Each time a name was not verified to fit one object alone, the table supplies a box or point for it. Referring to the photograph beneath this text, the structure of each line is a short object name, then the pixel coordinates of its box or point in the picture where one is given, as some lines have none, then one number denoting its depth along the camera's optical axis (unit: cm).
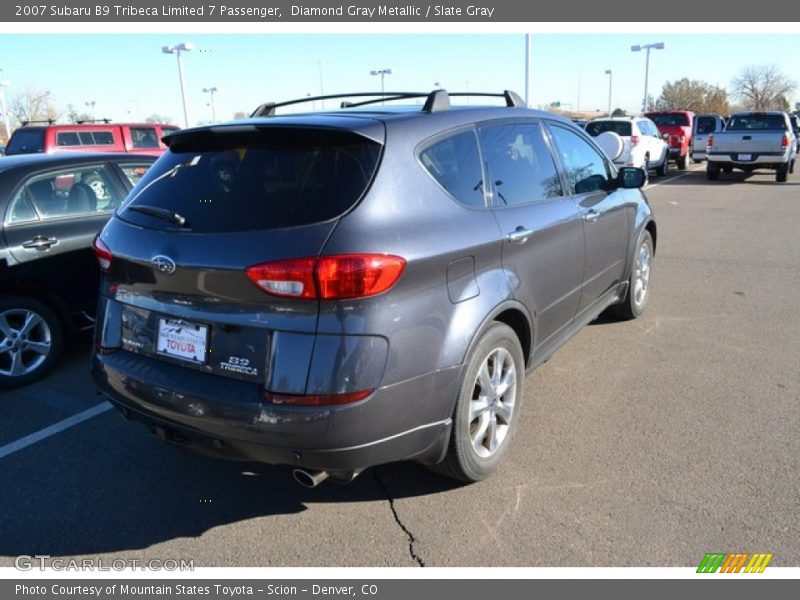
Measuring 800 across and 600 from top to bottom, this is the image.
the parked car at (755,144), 1745
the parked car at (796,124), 2422
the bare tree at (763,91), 7594
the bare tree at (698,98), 7006
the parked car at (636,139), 1739
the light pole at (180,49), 3347
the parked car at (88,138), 1460
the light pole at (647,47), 4878
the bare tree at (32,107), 6431
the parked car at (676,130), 2300
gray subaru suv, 252
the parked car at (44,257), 464
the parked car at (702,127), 2394
